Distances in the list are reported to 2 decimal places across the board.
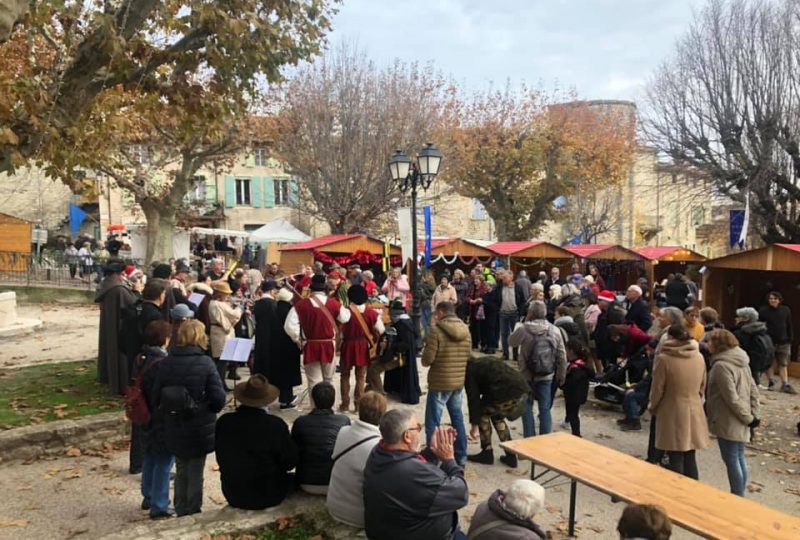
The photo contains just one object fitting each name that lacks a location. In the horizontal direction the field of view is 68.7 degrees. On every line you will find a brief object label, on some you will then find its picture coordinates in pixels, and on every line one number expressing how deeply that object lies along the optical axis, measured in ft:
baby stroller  26.23
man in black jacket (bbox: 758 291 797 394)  31.83
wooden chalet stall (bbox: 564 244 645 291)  67.15
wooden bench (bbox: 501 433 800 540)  11.69
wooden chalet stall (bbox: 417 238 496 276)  66.90
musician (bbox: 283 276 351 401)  24.50
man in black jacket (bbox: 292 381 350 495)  13.43
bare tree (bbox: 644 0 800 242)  52.49
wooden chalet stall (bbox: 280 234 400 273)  62.90
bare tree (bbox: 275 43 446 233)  74.43
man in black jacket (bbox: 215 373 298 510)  12.98
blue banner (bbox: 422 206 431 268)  40.75
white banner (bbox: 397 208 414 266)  38.09
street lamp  34.94
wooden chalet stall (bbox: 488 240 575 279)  65.77
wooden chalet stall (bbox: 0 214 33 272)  87.86
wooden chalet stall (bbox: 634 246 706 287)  69.46
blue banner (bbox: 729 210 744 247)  51.83
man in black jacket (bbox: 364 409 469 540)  10.62
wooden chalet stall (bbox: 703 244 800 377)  37.65
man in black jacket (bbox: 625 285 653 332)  29.89
